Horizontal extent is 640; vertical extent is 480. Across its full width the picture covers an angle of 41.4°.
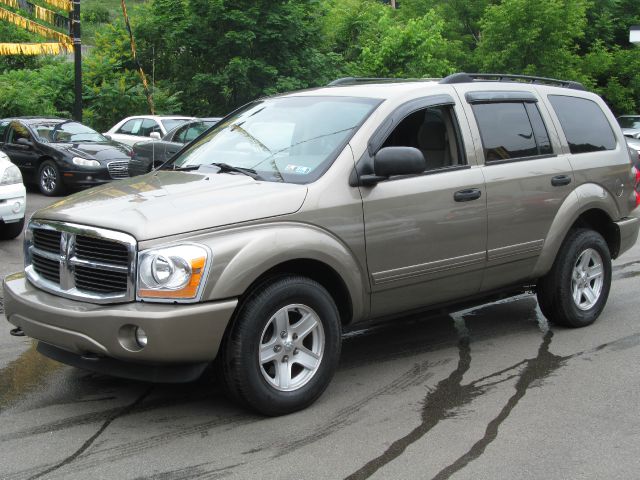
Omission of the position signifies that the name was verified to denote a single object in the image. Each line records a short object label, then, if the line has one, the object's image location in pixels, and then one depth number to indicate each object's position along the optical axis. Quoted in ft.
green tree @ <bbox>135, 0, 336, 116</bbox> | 77.82
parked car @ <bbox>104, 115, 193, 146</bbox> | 62.18
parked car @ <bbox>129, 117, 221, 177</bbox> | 43.91
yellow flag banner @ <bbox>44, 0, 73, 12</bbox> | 62.28
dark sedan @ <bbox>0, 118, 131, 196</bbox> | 50.72
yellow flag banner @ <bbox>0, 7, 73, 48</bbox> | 65.36
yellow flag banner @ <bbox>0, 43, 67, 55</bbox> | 67.12
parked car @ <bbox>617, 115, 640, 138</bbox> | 70.72
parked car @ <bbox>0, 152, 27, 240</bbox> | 32.37
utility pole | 61.16
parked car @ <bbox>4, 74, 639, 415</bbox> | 14.24
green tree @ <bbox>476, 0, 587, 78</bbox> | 82.17
